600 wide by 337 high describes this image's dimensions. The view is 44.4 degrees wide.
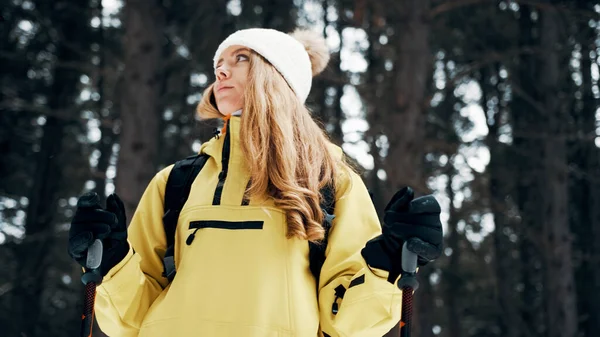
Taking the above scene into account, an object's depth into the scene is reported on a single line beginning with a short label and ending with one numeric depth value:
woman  2.34
